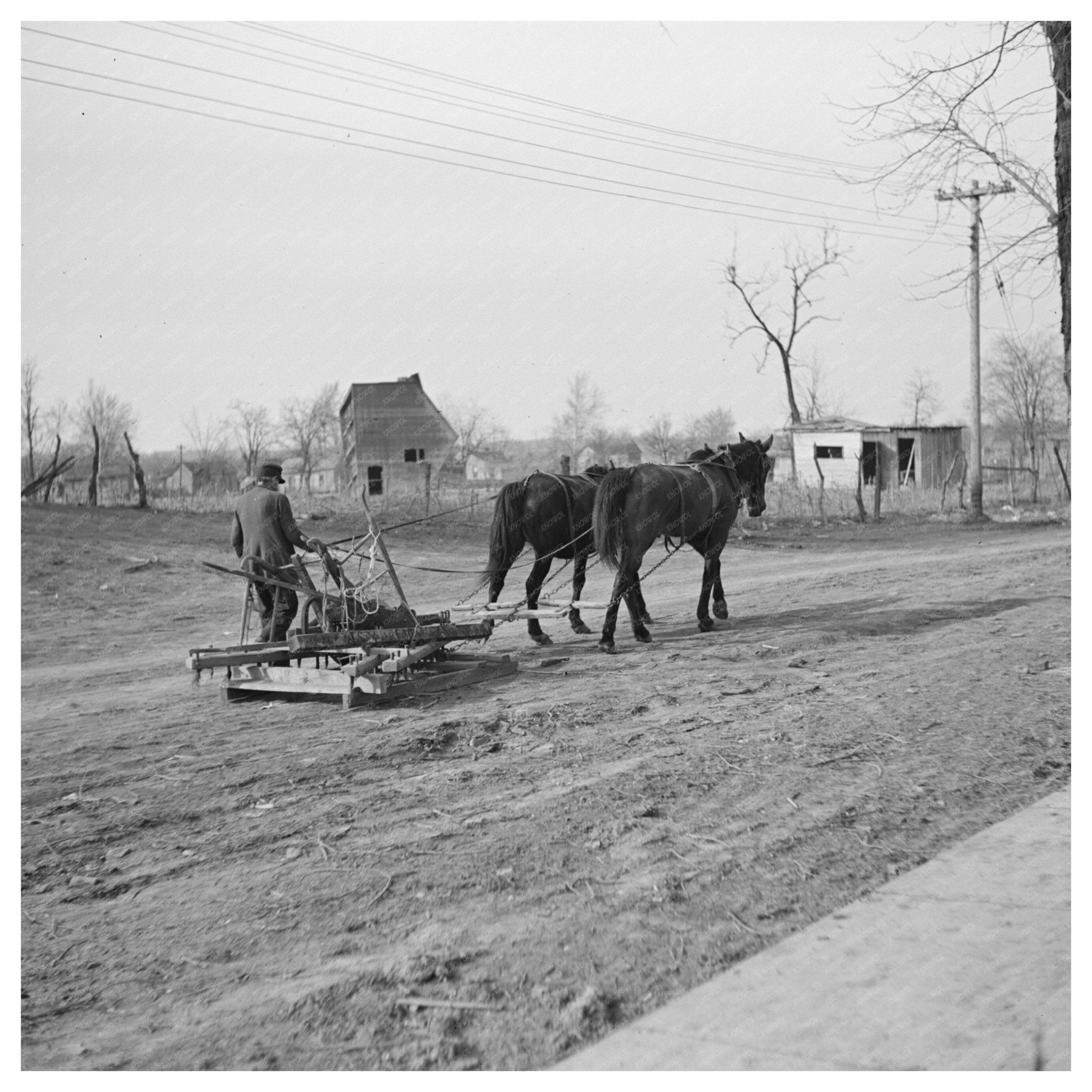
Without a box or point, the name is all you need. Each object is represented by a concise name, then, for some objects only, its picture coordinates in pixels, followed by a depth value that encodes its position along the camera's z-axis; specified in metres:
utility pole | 28.22
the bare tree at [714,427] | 74.44
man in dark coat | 9.11
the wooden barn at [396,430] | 53.00
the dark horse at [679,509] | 10.54
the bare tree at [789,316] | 40.53
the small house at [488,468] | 70.88
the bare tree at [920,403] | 66.62
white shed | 42.59
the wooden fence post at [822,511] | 27.70
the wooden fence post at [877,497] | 29.14
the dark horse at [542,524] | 11.09
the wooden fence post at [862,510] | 28.88
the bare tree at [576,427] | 65.75
